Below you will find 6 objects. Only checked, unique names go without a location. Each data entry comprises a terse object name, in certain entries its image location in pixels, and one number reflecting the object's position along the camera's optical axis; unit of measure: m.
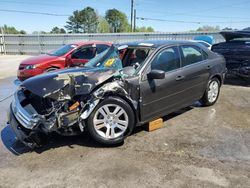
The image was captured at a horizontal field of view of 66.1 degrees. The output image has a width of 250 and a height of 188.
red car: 6.72
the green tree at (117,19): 67.41
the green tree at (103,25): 59.05
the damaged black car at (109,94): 2.84
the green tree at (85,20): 63.34
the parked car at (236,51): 6.08
